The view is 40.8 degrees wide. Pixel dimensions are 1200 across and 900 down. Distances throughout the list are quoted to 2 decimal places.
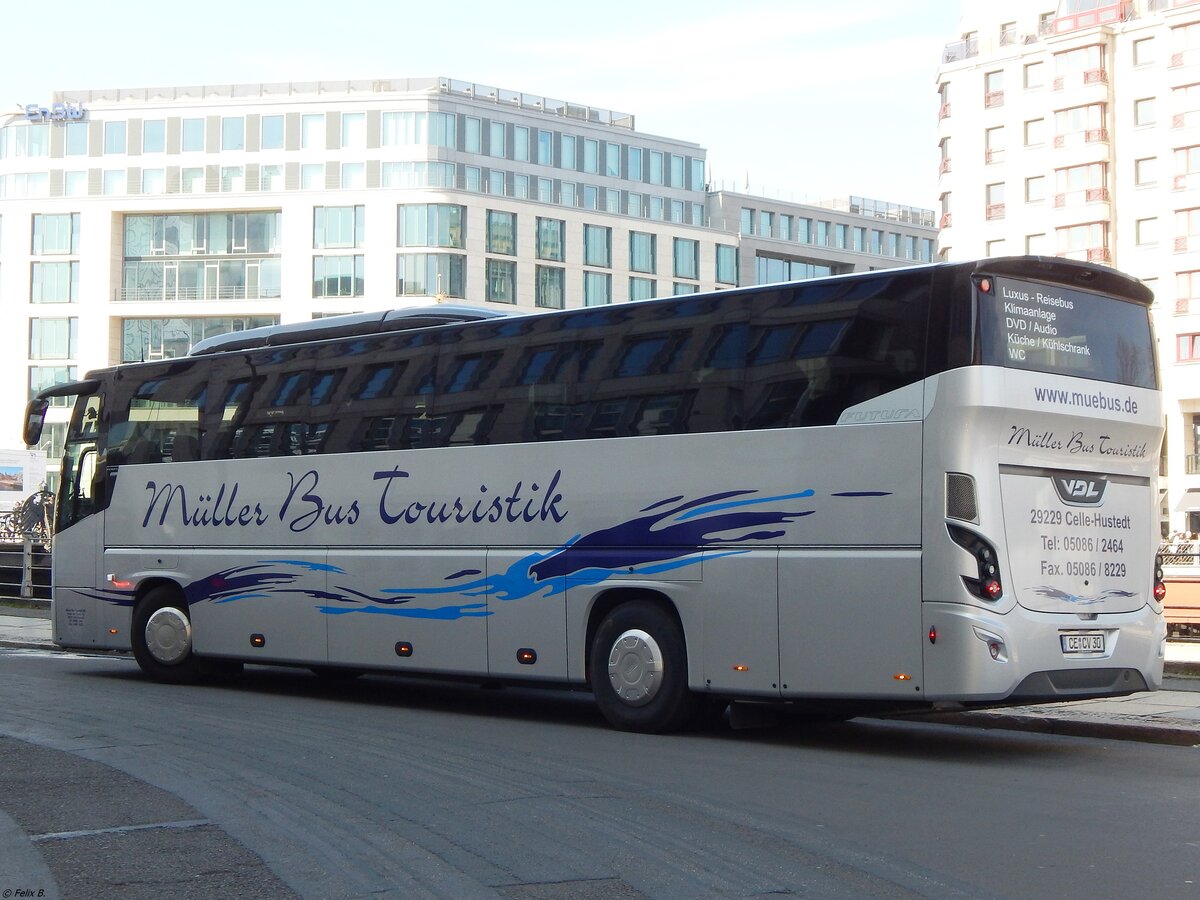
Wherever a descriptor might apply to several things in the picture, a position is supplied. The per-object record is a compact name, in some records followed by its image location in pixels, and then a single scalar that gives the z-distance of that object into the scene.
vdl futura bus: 11.03
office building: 80.44
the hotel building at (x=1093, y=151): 66.06
